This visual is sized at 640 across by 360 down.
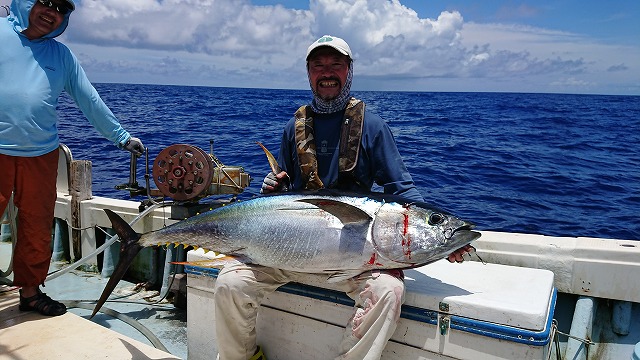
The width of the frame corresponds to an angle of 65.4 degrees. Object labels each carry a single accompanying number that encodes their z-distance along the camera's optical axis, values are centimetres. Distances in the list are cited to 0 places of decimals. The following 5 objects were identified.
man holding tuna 233
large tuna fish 232
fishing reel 367
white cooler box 219
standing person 324
